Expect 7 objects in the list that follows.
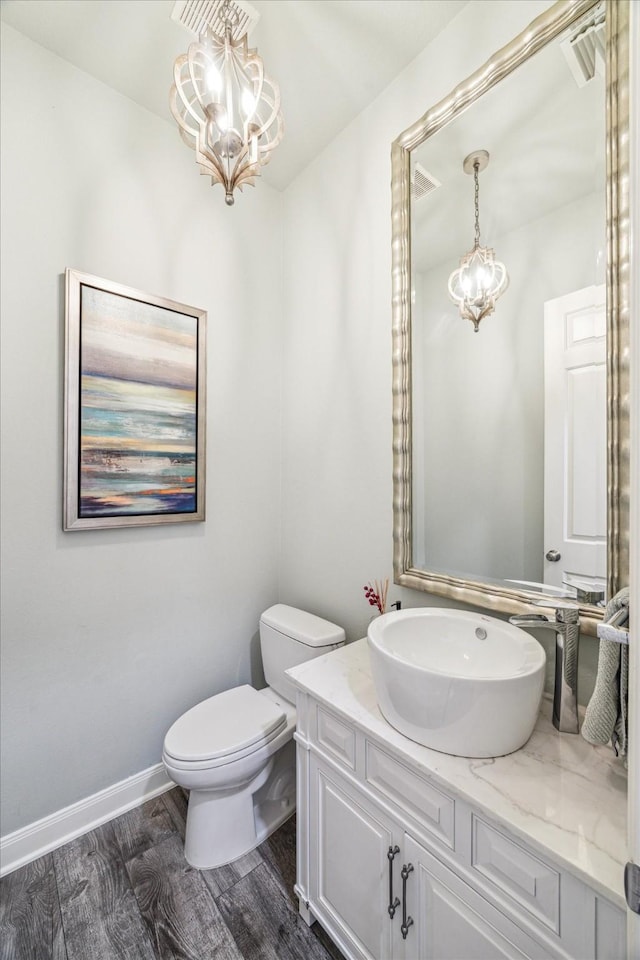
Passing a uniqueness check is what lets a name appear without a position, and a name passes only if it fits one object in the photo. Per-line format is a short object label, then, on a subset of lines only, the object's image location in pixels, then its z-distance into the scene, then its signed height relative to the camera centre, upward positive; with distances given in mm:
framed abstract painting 1459 +296
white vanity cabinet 671 -787
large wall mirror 995 +444
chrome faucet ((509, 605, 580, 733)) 932 -418
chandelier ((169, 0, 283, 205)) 1092 +1038
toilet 1320 -924
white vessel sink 807 -454
